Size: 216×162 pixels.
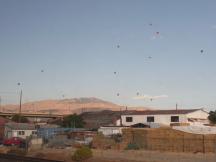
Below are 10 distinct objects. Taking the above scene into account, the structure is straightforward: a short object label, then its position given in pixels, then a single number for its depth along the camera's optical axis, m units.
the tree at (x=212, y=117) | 83.24
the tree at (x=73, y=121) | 93.31
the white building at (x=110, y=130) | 69.00
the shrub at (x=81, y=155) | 34.00
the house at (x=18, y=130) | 65.06
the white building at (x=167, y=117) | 80.31
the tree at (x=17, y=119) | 108.59
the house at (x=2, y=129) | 69.11
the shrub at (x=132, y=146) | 48.12
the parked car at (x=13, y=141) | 53.95
